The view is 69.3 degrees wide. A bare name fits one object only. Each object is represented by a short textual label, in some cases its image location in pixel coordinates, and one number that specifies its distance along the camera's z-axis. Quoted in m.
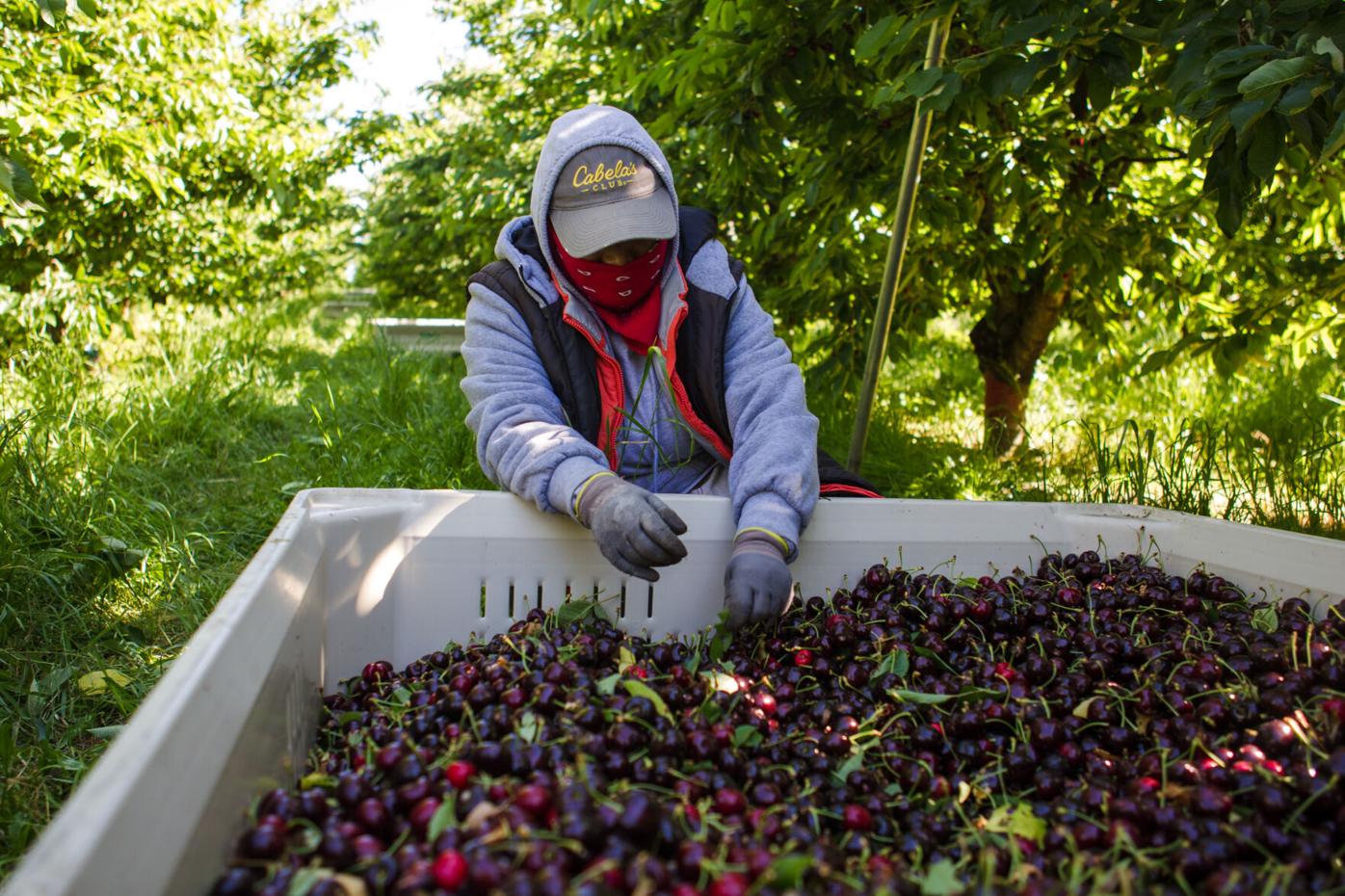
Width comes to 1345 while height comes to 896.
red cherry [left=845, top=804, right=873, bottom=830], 1.23
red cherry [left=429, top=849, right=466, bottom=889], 0.91
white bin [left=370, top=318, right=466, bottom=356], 6.78
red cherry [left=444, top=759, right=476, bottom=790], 1.17
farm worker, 1.99
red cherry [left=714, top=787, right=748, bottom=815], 1.18
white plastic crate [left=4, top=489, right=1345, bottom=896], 1.01
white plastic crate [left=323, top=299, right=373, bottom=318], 11.44
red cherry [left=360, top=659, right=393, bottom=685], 1.72
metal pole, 2.49
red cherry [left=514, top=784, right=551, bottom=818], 1.04
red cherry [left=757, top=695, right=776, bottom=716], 1.50
